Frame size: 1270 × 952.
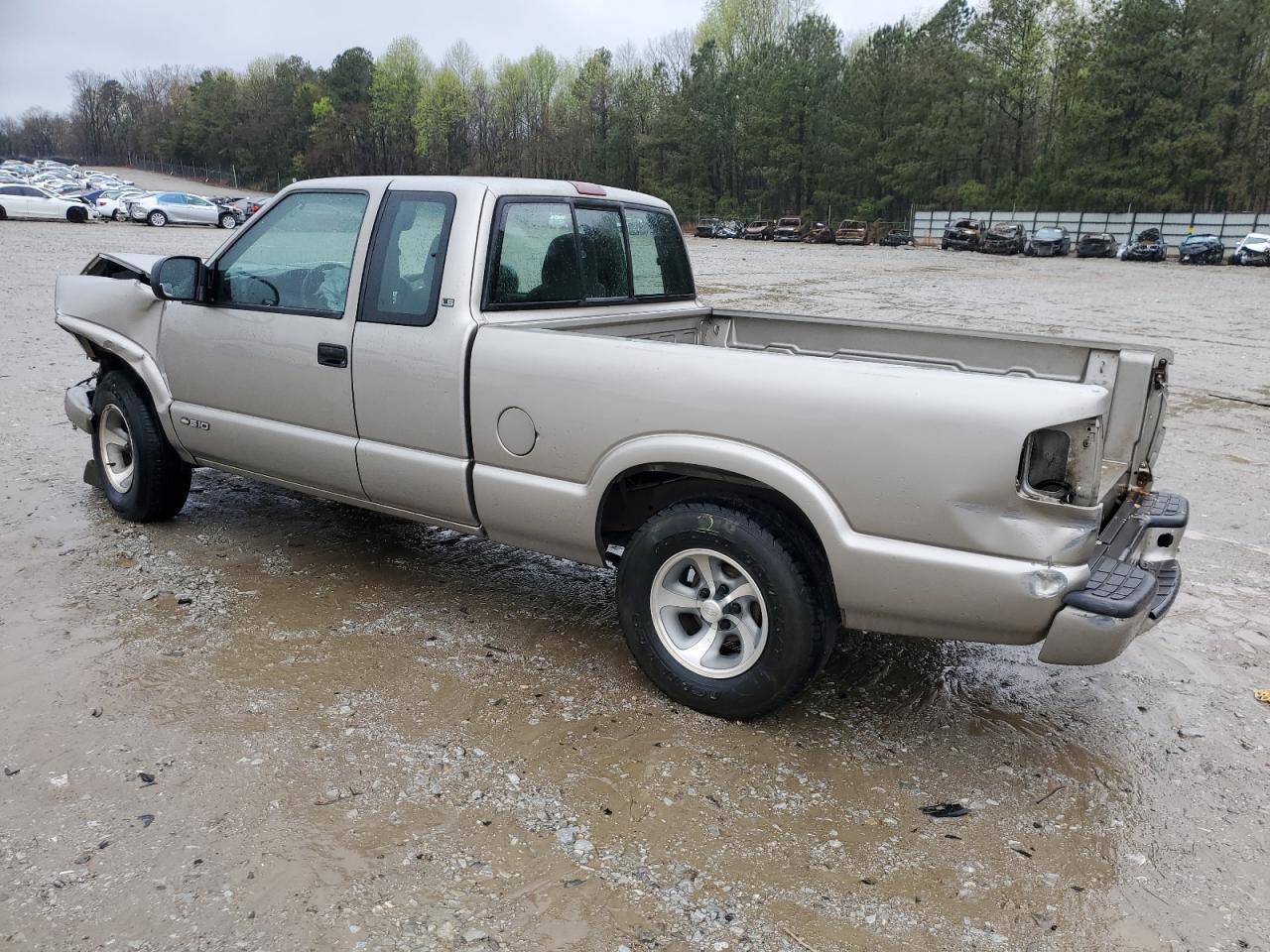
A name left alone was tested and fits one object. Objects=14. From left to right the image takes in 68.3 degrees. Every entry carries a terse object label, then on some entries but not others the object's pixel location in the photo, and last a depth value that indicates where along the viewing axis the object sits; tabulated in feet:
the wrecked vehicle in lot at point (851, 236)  181.16
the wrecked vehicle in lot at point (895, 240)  183.59
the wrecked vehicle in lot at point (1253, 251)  130.31
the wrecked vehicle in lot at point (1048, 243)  148.77
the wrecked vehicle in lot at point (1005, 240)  151.68
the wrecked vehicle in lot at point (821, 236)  185.51
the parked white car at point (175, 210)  127.34
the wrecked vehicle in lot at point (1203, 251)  135.54
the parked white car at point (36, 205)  115.65
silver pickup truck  9.63
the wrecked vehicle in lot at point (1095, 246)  149.89
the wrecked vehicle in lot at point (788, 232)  187.11
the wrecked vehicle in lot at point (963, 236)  161.68
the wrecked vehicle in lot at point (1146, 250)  140.36
